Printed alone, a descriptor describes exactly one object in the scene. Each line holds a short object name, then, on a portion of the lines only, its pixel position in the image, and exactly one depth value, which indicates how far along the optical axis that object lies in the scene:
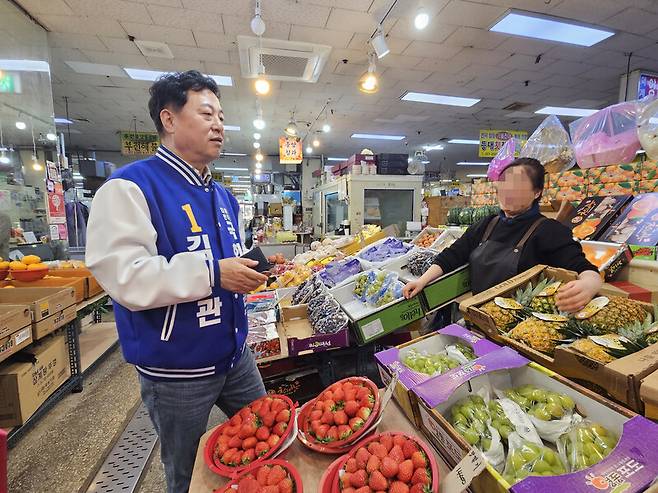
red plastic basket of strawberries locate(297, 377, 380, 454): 1.01
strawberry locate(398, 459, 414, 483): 0.83
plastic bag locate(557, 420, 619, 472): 0.83
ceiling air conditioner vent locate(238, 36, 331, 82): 4.53
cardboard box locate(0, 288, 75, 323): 2.62
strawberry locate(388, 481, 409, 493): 0.79
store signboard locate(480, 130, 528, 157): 8.57
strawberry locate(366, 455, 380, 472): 0.86
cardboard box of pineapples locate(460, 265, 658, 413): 0.97
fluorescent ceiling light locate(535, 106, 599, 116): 7.98
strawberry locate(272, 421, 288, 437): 1.07
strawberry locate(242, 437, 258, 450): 1.04
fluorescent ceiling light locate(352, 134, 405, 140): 10.64
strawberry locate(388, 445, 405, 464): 0.88
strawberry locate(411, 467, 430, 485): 0.81
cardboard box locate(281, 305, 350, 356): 2.03
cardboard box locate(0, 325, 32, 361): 2.17
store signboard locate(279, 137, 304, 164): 8.47
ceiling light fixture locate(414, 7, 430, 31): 3.43
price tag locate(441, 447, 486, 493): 0.72
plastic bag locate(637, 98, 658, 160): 2.01
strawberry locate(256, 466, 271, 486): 0.88
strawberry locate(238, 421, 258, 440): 1.08
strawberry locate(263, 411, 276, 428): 1.11
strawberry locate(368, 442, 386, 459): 0.90
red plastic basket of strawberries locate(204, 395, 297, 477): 1.00
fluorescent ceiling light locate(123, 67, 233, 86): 5.75
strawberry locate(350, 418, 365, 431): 1.03
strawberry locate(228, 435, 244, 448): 1.06
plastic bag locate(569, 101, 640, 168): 2.34
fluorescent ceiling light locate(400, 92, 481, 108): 7.06
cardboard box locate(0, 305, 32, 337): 2.17
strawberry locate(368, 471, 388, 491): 0.81
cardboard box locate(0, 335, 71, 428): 2.29
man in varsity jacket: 1.00
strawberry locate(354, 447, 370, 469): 0.89
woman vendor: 1.73
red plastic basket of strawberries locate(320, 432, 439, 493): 0.81
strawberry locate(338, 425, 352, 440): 1.01
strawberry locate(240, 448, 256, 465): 1.00
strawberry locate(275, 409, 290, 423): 1.11
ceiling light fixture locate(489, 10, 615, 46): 4.19
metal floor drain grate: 2.02
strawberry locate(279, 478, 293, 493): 0.85
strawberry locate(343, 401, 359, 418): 1.09
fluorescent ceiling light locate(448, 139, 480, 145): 11.49
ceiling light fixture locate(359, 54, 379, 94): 4.29
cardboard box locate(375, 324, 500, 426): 1.10
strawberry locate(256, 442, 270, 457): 1.01
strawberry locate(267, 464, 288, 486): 0.88
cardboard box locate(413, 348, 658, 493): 0.67
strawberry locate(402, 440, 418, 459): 0.90
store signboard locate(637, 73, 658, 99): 5.61
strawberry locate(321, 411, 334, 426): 1.08
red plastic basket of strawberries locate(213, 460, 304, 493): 0.85
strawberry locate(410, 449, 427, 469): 0.86
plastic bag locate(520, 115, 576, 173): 2.91
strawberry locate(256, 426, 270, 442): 1.06
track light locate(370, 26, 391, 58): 3.92
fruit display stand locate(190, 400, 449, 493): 0.96
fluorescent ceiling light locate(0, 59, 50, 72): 3.77
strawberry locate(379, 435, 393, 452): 0.93
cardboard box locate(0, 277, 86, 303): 3.05
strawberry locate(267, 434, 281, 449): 1.02
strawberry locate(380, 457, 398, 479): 0.84
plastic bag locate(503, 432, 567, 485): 0.81
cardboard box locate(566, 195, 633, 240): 2.21
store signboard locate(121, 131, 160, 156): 8.66
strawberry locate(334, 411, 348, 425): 1.07
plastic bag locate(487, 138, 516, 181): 3.51
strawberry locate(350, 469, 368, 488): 0.84
